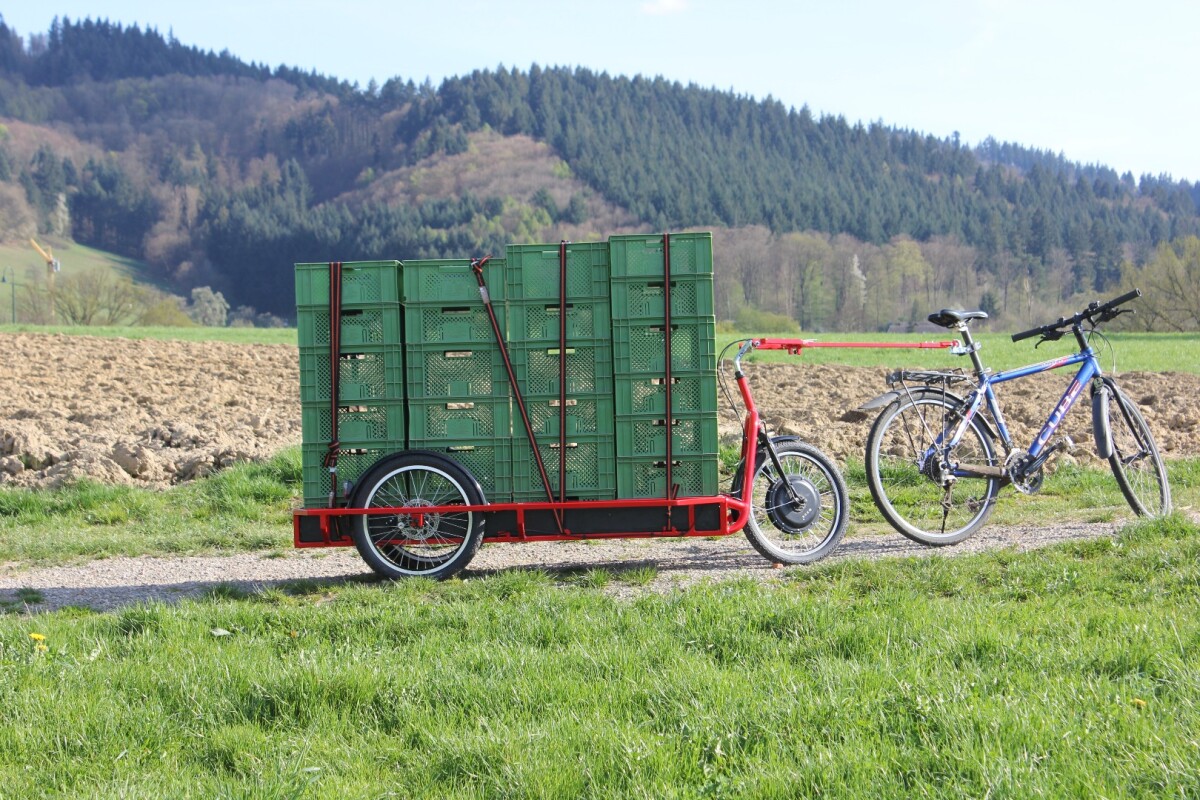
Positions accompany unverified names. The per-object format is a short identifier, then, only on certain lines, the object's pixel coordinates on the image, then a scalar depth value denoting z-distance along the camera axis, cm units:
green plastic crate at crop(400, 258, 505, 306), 679
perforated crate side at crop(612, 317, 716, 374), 674
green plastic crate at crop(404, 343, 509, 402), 680
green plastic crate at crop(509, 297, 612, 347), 679
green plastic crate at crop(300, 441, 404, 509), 689
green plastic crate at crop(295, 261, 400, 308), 681
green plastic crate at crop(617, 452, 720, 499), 682
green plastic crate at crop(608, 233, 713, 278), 672
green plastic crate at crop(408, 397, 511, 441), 683
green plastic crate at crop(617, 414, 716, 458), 680
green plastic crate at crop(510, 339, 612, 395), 680
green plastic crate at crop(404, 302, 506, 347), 680
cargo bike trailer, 676
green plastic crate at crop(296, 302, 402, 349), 681
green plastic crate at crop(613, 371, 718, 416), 677
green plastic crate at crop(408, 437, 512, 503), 686
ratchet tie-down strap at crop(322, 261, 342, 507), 679
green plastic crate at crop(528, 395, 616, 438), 680
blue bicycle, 757
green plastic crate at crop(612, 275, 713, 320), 673
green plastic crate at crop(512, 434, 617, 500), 682
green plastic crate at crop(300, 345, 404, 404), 681
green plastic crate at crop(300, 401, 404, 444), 686
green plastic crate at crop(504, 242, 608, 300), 678
